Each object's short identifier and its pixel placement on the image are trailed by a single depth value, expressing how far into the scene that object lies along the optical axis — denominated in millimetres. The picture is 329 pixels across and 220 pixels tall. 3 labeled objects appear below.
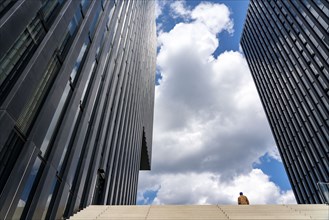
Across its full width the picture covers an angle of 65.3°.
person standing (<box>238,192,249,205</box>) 14469
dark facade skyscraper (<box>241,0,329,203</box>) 40875
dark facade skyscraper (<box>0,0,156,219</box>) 8406
